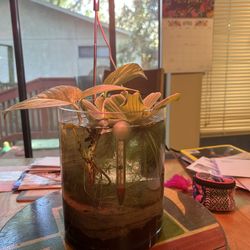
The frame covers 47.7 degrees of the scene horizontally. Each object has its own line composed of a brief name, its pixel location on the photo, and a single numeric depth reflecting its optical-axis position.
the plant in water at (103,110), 0.47
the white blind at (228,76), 2.64
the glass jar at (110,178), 0.48
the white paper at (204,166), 0.94
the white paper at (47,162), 1.07
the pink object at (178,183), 0.85
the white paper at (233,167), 0.93
